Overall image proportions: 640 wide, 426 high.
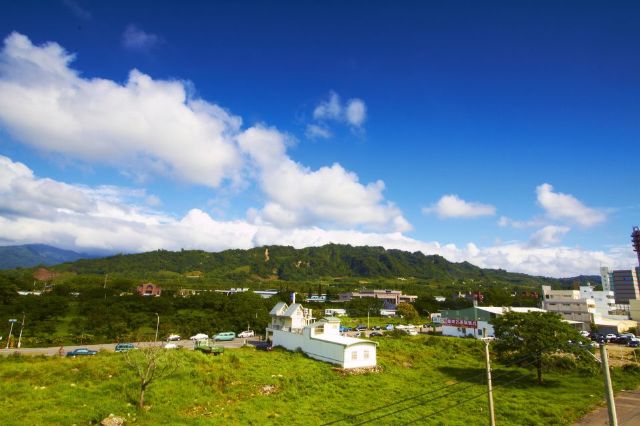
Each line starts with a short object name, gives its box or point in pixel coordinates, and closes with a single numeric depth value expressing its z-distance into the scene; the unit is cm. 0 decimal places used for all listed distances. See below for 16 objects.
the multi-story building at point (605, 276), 18860
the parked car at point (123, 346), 4796
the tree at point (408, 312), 10600
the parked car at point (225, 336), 6406
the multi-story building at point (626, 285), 19100
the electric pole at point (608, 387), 1411
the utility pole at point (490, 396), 1717
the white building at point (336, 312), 10806
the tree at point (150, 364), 2944
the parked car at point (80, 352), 4522
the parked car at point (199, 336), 6329
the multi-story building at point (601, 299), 11694
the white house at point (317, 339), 4362
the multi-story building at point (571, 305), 9650
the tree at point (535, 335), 4081
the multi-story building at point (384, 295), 16462
